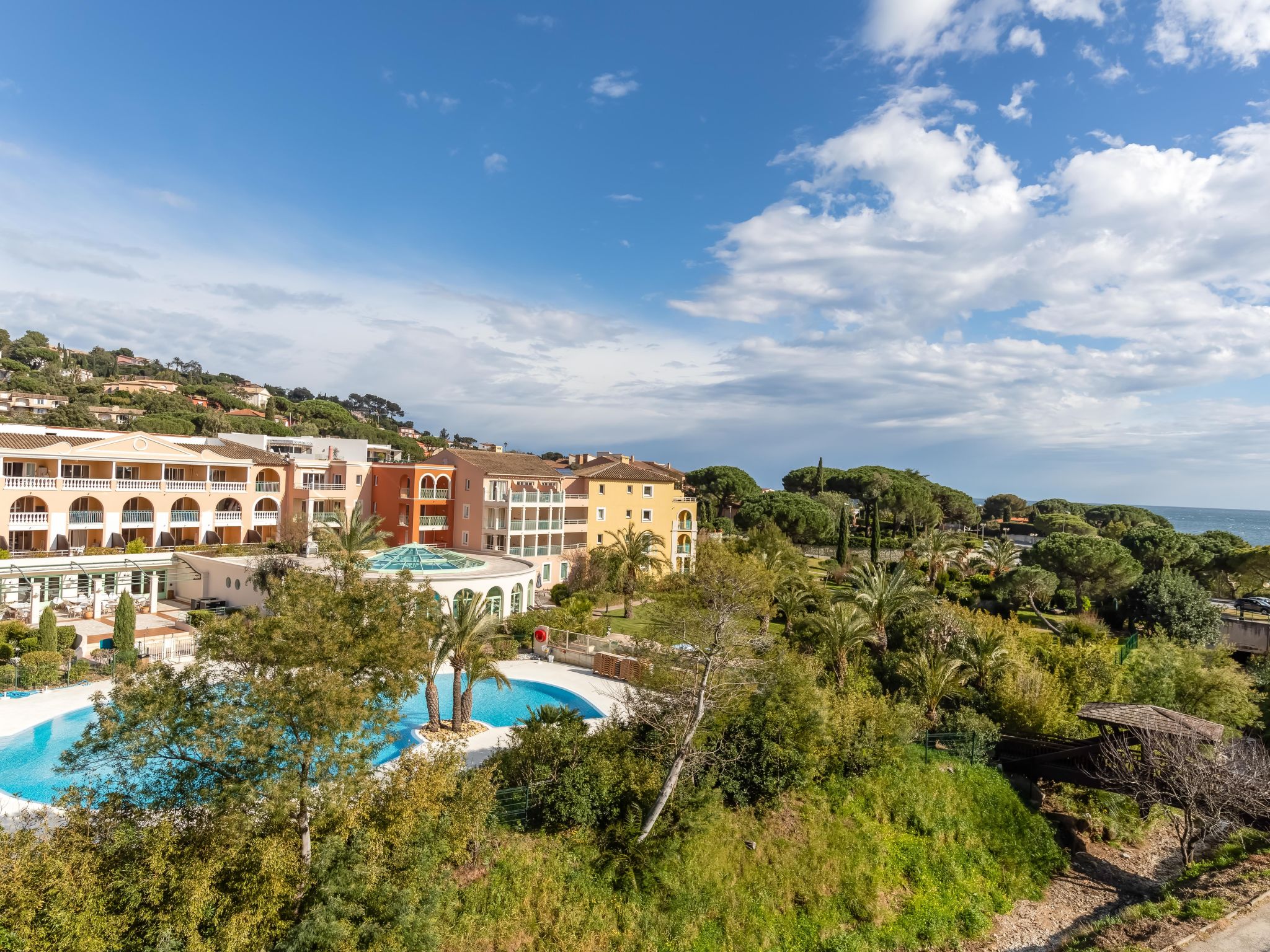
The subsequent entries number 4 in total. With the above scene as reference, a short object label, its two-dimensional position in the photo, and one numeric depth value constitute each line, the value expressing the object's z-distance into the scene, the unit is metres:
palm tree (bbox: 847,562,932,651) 27.62
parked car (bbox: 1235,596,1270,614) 39.06
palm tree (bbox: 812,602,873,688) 24.28
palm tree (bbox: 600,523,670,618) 38.22
